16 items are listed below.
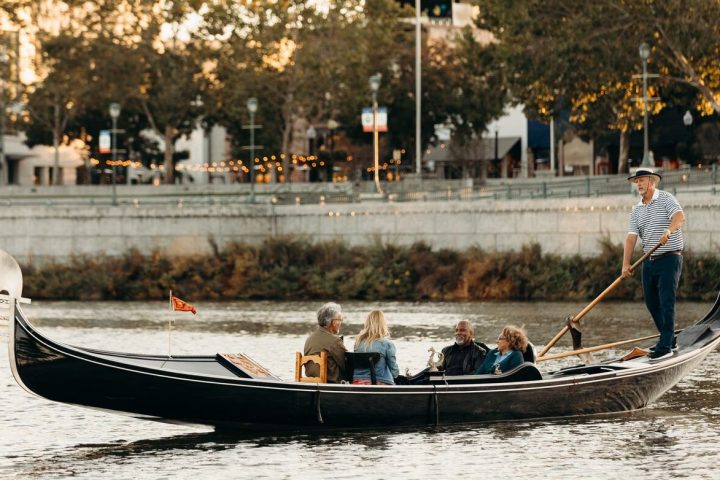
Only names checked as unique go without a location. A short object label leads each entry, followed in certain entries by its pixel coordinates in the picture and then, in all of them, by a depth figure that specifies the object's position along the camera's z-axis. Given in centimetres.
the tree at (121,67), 9550
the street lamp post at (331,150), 10219
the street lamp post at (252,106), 7306
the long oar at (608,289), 2438
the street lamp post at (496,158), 9744
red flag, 2381
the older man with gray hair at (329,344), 2312
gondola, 2219
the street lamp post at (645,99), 5922
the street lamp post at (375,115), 6856
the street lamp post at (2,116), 9975
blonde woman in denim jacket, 2327
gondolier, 2444
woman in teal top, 2392
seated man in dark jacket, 2431
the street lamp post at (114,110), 7296
